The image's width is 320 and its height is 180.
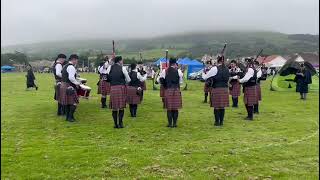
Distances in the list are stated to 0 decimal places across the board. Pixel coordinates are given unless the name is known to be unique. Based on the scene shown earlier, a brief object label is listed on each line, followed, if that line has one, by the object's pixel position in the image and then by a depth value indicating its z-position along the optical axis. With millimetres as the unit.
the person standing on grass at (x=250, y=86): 12859
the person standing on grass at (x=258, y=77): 14749
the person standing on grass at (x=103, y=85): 14211
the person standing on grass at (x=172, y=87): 11388
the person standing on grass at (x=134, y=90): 13469
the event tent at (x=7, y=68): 76600
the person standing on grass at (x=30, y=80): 26083
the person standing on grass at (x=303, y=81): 21594
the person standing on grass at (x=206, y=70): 16848
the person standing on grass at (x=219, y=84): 11711
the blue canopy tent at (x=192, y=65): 43031
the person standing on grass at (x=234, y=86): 16250
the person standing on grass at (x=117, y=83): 11062
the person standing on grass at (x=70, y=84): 11805
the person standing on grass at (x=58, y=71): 12742
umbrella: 25938
